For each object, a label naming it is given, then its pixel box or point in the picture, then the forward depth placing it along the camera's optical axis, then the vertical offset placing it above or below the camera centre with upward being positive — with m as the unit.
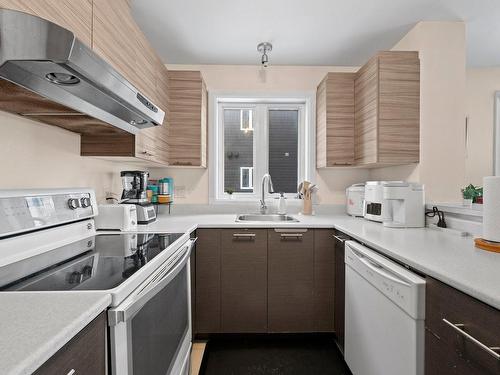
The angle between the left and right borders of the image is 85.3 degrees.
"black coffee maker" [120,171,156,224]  1.90 -0.06
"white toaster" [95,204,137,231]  1.60 -0.19
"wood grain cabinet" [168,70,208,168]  2.39 +0.60
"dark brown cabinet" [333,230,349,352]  1.81 -0.70
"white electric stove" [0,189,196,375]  0.78 -0.29
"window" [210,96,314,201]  2.86 +0.42
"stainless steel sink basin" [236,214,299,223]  2.55 -0.30
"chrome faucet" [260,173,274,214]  2.62 -0.09
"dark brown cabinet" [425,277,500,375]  0.70 -0.42
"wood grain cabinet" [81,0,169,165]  1.32 +0.70
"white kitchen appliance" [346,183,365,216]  2.39 -0.11
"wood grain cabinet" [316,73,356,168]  2.43 +0.61
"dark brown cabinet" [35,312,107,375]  0.52 -0.37
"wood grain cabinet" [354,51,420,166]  2.00 +0.59
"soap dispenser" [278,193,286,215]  2.57 -0.19
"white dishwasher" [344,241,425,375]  0.98 -0.57
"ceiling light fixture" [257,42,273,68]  2.31 +1.20
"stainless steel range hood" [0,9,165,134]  0.76 +0.37
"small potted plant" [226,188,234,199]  2.78 -0.07
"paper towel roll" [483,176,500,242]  1.14 -0.09
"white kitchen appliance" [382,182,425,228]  1.82 -0.11
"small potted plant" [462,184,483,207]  1.79 -0.05
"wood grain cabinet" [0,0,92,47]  0.85 +0.64
